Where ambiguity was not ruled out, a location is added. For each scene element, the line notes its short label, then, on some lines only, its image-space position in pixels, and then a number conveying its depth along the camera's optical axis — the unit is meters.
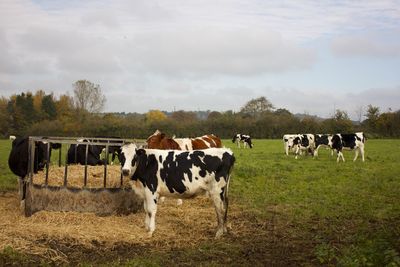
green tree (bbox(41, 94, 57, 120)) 75.00
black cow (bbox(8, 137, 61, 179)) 11.28
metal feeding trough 9.92
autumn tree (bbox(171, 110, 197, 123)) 82.96
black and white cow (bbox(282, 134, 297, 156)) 31.38
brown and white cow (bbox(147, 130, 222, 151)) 13.40
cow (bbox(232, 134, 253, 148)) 42.22
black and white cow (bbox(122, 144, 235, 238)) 9.18
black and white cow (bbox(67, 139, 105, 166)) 14.93
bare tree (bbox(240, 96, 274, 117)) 86.97
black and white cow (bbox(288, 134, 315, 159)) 29.80
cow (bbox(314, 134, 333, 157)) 28.31
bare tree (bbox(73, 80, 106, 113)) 72.94
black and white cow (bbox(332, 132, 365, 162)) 26.55
